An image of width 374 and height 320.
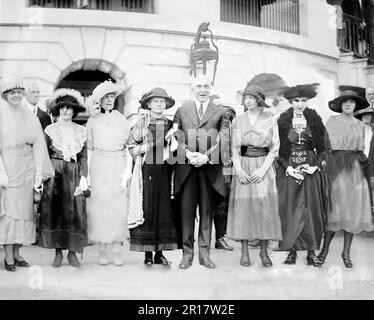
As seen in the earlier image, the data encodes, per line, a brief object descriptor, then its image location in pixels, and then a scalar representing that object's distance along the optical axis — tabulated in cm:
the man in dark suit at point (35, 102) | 395
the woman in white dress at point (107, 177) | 386
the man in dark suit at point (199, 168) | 375
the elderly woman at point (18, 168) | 376
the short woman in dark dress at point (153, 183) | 374
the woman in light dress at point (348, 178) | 399
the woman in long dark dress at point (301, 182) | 389
